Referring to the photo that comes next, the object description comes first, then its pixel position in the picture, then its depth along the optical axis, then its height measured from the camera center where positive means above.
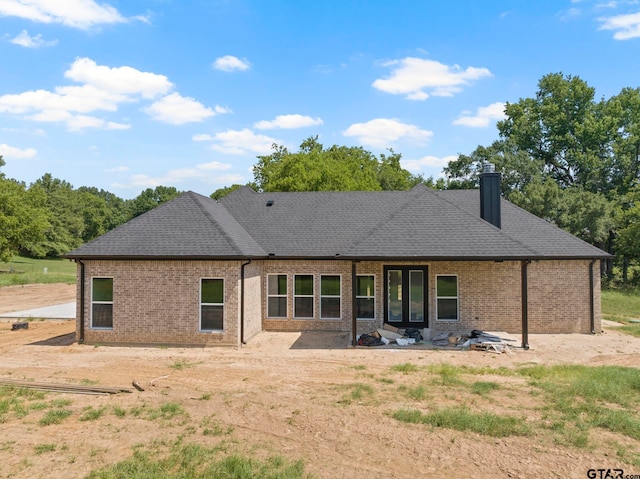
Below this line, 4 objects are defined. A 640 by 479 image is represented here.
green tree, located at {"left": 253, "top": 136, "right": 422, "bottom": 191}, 37.03 +8.20
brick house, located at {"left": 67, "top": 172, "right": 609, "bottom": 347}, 15.02 -0.95
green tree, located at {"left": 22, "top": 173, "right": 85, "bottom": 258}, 73.31 +4.11
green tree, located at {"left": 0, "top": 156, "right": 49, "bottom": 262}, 48.28 +2.81
